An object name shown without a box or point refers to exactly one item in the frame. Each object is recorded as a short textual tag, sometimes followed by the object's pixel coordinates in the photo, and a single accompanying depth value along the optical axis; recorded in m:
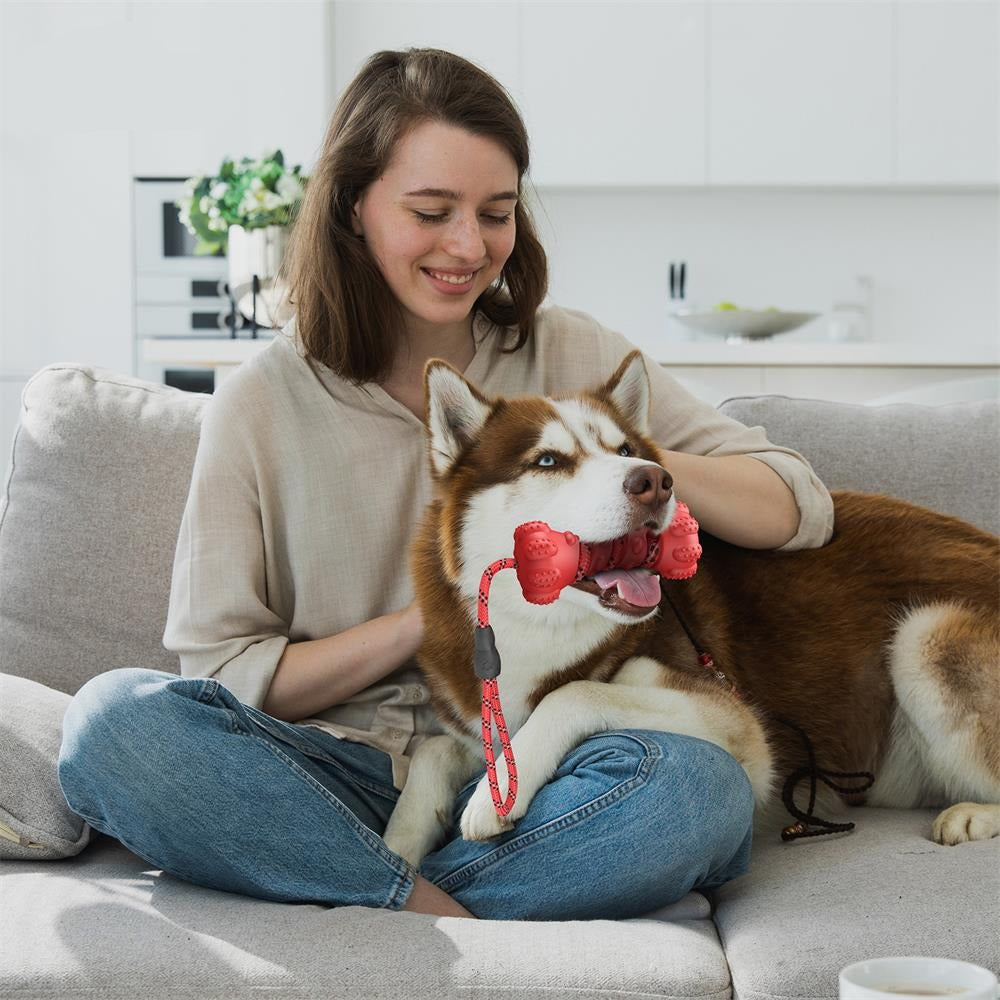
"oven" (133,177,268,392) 5.49
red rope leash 1.30
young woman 1.37
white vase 2.99
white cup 0.92
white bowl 4.68
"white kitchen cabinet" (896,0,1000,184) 5.43
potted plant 2.99
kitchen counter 3.68
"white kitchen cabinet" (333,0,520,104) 5.52
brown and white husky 1.45
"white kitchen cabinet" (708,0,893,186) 5.46
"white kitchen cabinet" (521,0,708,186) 5.48
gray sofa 1.22
